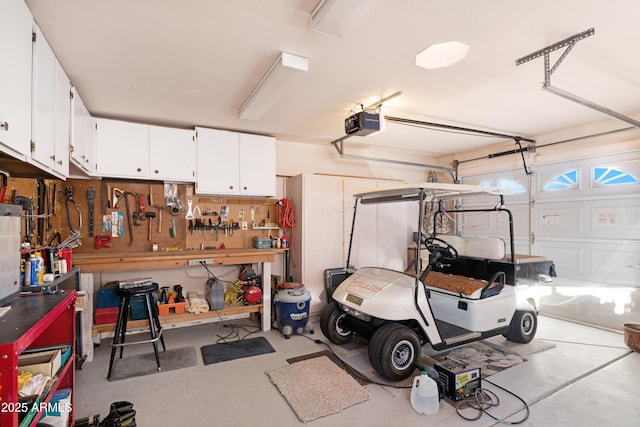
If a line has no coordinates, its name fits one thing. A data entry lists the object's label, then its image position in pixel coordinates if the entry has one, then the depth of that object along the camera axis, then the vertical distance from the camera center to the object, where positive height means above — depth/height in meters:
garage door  3.97 -0.22
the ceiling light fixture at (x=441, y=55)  2.34 +1.28
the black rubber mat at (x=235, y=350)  3.29 -1.48
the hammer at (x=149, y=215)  4.04 +0.03
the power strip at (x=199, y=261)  3.73 -0.52
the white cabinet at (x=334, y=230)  4.49 -0.20
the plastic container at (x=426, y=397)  2.36 -1.38
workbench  3.28 -0.52
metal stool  2.92 -0.92
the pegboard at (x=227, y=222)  4.31 -0.07
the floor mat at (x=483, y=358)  3.05 -1.48
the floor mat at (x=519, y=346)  3.43 -1.48
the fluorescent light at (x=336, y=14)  1.69 +1.16
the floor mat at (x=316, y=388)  2.40 -1.47
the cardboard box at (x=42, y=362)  1.65 -0.79
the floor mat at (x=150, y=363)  2.95 -1.47
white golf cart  2.87 -0.85
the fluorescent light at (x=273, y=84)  2.43 +1.19
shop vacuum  3.84 -1.16
